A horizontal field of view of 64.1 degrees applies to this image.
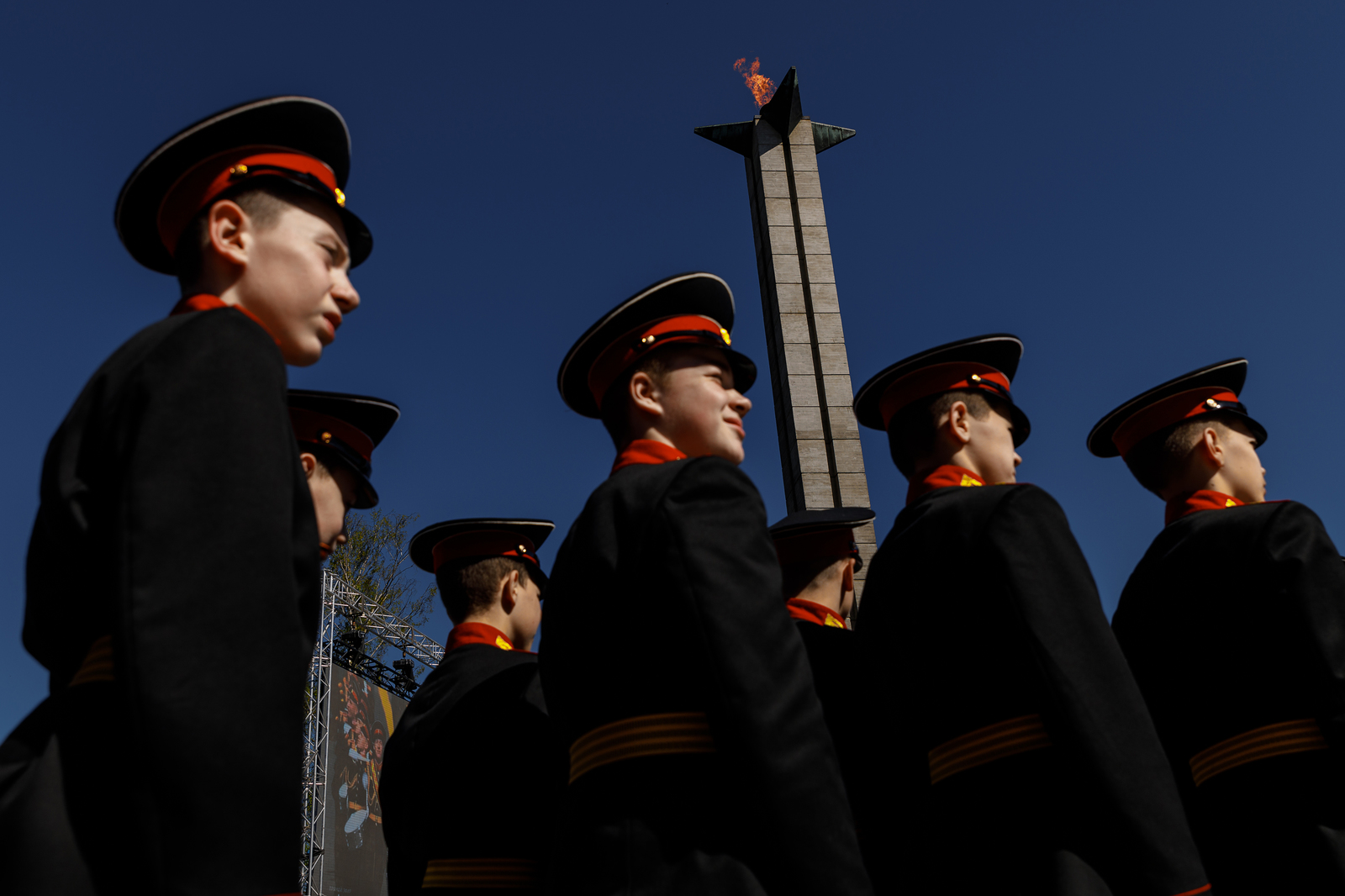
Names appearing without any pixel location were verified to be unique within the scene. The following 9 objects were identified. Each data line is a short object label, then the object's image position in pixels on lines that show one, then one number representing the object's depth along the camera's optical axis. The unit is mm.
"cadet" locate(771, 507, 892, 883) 3814
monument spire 7816
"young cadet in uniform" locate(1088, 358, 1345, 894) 2971
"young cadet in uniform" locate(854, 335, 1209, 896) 2412
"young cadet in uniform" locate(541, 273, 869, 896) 2080
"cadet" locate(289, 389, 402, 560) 4016
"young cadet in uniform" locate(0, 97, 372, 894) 1445
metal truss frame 17641
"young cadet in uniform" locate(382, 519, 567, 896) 3699
